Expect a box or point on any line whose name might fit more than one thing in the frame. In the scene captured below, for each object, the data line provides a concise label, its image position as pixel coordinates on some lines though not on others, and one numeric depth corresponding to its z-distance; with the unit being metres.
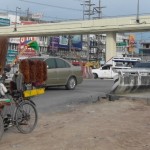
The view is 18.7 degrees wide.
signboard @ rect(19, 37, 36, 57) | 75.54
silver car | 20.51
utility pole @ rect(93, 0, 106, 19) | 86.50
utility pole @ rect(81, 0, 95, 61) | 84.25
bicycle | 8.44
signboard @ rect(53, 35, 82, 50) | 98.00
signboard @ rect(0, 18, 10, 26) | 78.28
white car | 41.41
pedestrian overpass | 49.31
